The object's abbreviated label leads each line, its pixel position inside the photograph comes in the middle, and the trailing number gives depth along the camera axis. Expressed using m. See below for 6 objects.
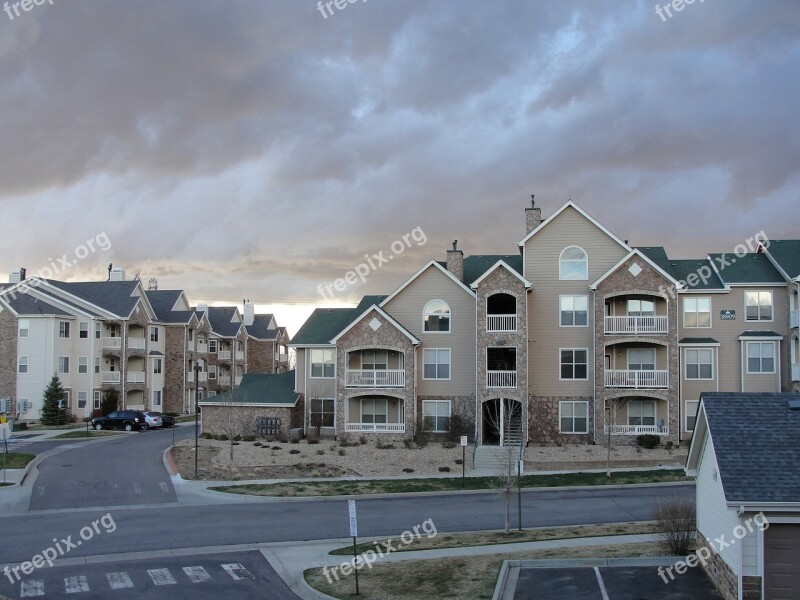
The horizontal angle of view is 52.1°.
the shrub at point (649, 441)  40.19
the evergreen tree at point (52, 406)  55.66
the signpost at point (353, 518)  17.19
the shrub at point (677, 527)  19.05
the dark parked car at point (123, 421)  54.62
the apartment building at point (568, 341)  41.81
